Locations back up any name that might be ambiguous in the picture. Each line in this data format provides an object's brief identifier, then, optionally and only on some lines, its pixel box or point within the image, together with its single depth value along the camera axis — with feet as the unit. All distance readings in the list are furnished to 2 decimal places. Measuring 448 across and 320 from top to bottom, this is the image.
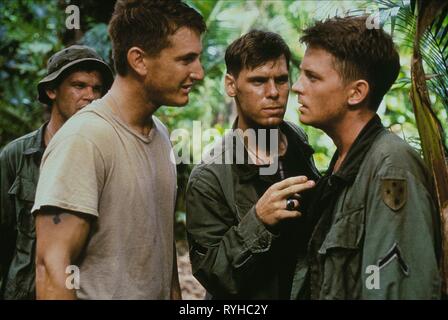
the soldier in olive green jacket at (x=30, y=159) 12.07
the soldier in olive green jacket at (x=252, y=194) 9.20
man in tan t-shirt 7.58
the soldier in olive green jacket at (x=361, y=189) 7.45
